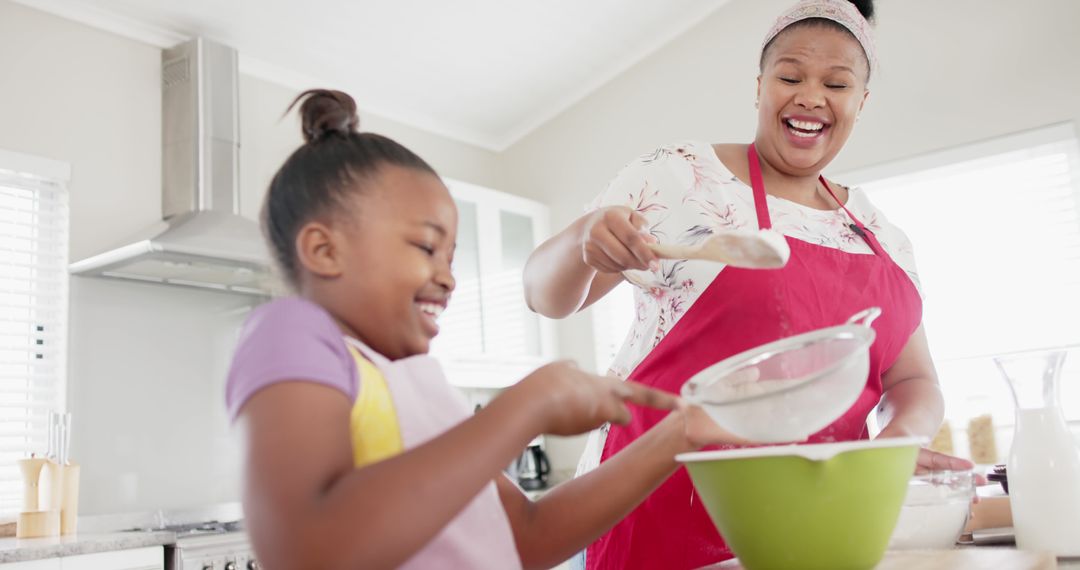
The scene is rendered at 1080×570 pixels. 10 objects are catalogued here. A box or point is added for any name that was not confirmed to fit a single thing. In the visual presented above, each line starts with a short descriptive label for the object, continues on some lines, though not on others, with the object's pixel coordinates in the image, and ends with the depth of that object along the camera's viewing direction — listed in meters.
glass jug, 1.13
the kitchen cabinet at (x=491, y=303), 4.22
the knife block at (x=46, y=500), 2.71
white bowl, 1.04
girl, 0.62
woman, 1.22
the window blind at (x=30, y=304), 2.97
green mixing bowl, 0.79
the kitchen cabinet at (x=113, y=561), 2.39
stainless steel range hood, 3.08
